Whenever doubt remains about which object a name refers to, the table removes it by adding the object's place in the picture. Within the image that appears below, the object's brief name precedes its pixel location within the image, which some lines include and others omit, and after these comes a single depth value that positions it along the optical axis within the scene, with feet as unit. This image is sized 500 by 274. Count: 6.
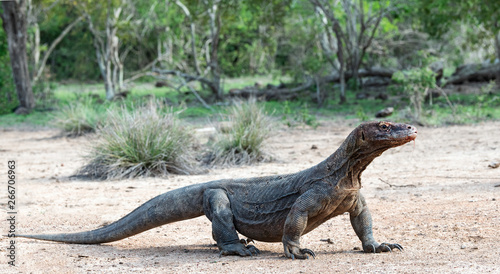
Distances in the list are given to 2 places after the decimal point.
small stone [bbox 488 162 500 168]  22.55
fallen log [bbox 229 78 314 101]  59.06
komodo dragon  12.05
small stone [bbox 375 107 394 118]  42.98
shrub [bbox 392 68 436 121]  39.93
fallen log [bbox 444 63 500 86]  60.10
